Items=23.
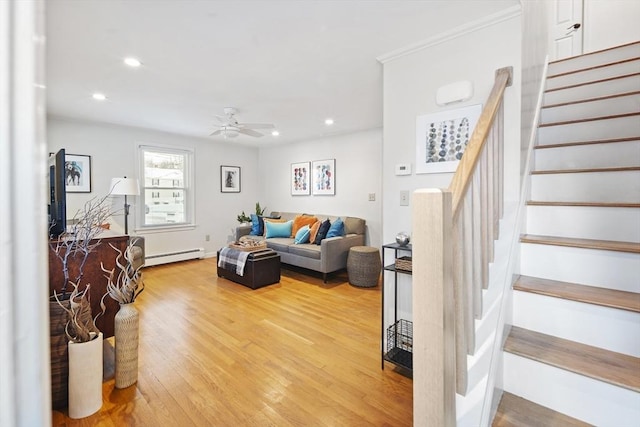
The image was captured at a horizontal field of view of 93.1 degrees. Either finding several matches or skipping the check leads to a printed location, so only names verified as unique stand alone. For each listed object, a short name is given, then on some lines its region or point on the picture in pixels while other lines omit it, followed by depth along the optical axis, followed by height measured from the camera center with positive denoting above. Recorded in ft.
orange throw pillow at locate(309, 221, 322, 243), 15.64 -1.20
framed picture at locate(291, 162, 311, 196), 18.98 +1.89
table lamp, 13.89 +1.03
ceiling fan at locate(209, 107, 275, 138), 11.93 +3.35
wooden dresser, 7.09 -1.56
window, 16.76 +1.31
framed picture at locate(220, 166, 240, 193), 19.99 +1.98
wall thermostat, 7.48 +0.99
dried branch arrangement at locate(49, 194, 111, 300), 5.88 -0.64
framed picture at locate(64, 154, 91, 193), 14.12 +1.67
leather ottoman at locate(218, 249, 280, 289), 12.94 -2.74
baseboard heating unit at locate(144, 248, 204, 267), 16.38 -2.74
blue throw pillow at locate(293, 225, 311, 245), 15.66 -1.40
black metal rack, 7.04 -3.08
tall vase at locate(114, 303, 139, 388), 6.42 -2.95
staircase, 3.76 -1.17
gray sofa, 13.82 -1.97
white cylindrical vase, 5.60 -3.15
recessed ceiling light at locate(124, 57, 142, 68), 8.16 +4.02
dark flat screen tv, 6.36 +0.23
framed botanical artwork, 6.70 +1.64
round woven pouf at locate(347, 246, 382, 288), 13.24 -2.61
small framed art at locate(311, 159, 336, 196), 17.61 +1.88
